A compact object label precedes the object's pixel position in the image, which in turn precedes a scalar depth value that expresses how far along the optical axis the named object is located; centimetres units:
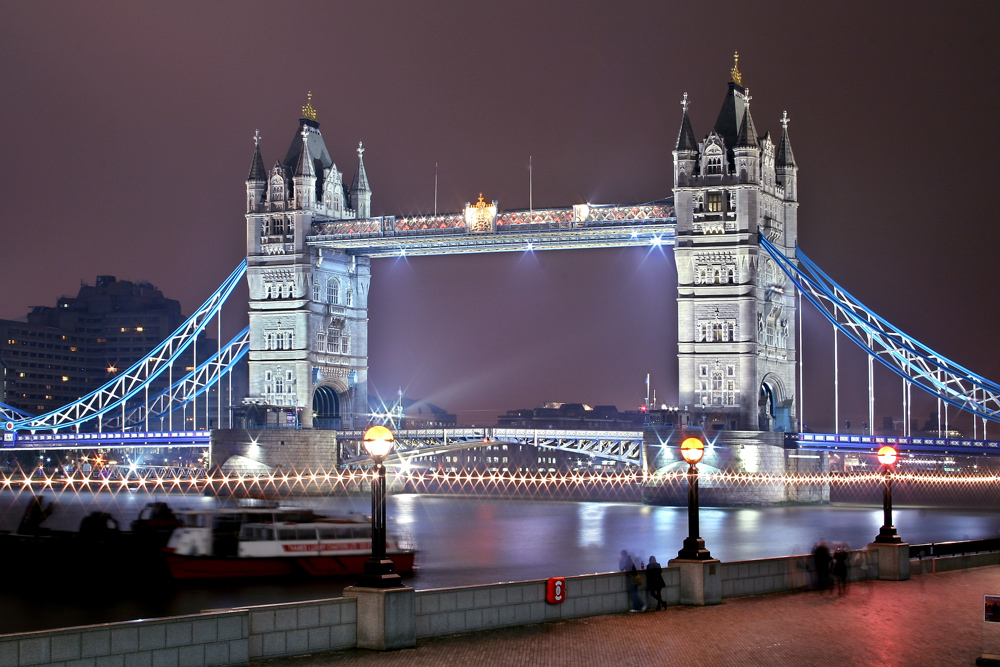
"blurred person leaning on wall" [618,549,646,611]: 2080
